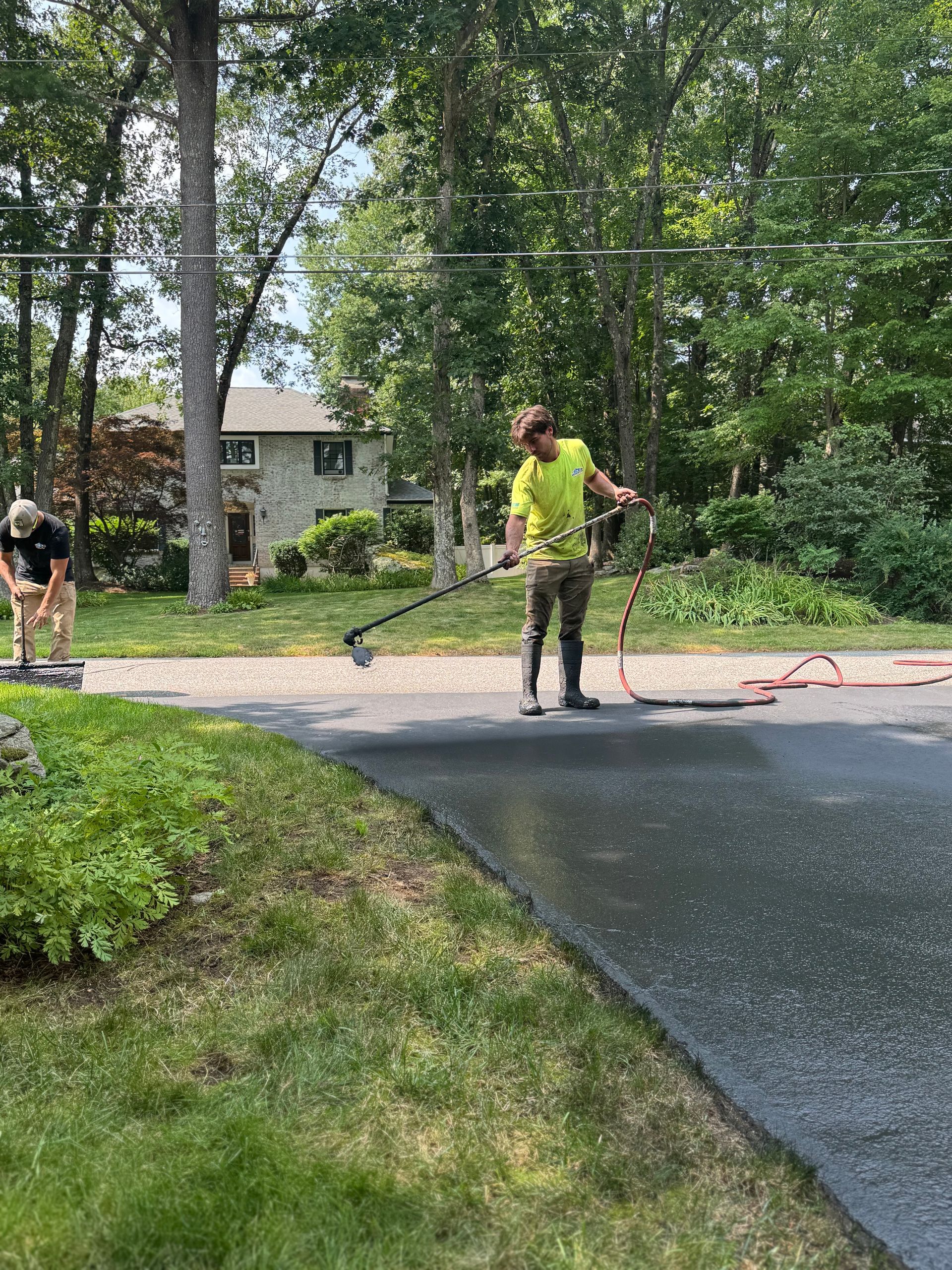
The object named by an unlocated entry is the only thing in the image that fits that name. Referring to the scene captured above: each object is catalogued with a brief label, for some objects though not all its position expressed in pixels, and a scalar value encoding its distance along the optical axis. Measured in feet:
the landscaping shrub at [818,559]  52.03
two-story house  111.04
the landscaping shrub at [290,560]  97.86
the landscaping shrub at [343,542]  95.40
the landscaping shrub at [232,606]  57.88
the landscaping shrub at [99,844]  9.05
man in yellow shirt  23.36
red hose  25.35
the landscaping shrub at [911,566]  48.24
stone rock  12.34
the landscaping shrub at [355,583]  80.00
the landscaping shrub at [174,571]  94.53
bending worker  27.25
